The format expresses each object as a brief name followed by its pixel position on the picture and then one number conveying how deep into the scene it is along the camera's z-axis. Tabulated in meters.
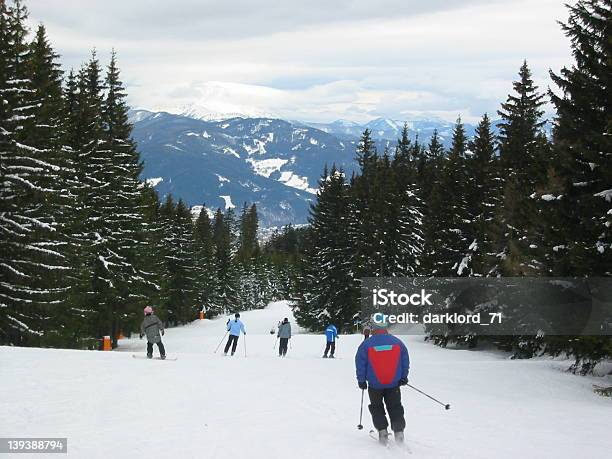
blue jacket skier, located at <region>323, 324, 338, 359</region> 25.67
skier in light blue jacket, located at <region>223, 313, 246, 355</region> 23.53
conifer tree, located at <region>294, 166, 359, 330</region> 50.09
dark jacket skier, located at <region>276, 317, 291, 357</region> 26.03
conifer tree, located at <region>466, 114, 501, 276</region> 30.72
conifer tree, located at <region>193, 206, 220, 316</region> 67.76
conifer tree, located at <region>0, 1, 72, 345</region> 22.59
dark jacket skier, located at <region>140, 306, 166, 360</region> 19.42
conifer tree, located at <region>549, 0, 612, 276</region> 14.62
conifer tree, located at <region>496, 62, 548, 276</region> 18.58
